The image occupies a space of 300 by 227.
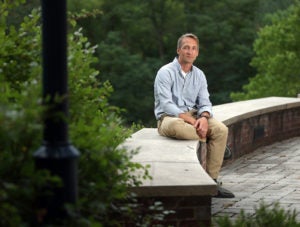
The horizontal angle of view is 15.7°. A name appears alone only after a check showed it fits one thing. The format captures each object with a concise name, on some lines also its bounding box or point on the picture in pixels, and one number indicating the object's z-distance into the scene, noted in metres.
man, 11.23
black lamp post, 5.64
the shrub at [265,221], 7.85
